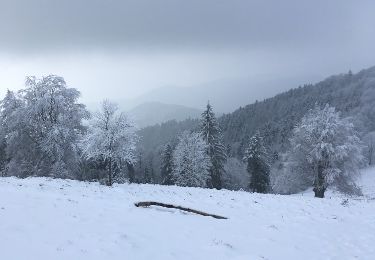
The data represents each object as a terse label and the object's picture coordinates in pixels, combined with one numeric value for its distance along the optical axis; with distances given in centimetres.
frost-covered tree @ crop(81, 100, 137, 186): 3272
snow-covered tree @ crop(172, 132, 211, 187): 5381
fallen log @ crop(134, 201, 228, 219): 1945
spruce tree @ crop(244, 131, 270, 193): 5844
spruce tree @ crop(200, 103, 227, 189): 5578
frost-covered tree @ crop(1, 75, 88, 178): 3791
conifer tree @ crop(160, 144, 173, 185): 6698
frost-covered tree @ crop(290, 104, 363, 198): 3878
